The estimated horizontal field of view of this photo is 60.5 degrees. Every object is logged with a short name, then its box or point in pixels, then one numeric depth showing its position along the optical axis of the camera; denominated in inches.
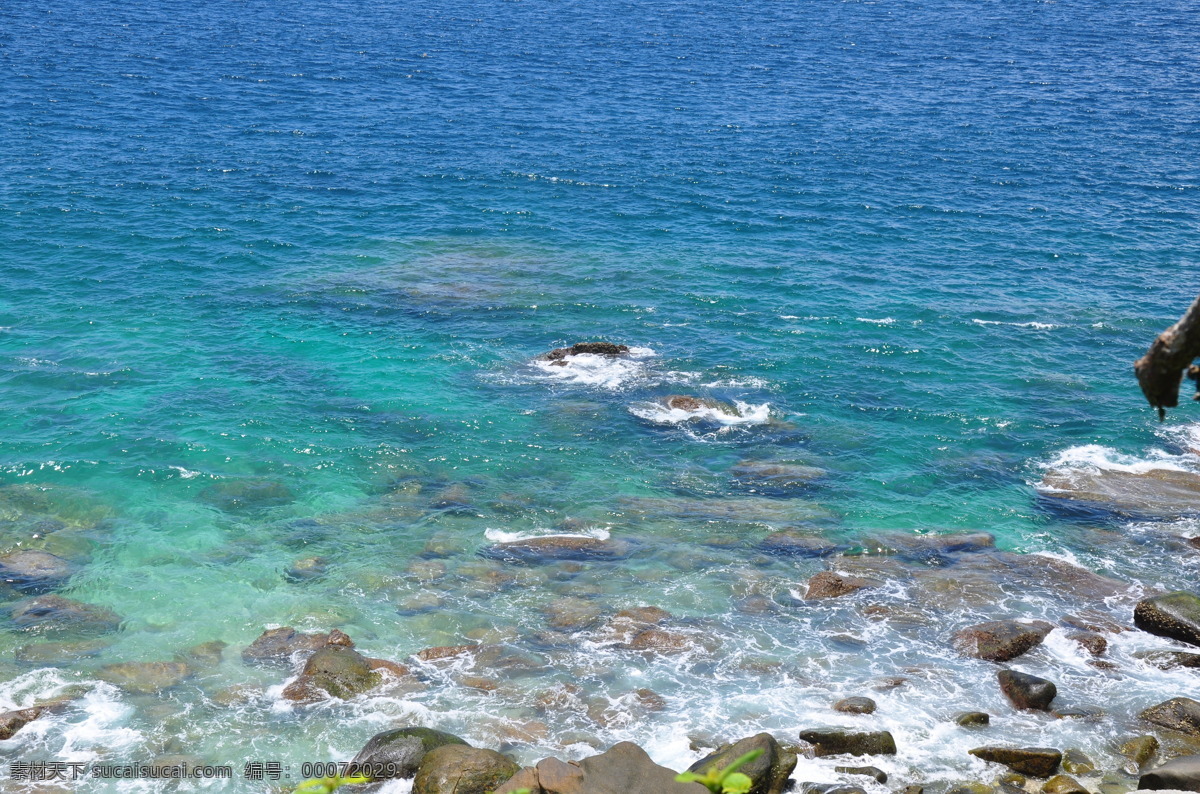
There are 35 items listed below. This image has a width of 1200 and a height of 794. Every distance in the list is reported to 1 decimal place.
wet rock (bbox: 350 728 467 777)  837.2
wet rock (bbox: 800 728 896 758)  876.0
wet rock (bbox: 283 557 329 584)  1159.6
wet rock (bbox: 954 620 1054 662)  1024.9
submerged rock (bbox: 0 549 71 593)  1123.3
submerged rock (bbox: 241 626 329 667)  1018.1
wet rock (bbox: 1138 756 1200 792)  769.6
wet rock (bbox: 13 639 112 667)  1008.2
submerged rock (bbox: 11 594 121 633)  1062.4
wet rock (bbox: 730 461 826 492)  1368.1
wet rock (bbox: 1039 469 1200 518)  1317.7
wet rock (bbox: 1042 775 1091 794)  812.4
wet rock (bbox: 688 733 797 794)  788.0
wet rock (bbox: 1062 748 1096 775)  850.8
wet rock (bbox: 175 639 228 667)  1017.5
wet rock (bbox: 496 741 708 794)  748.6
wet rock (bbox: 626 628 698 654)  1040.2
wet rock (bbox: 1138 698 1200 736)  903.1
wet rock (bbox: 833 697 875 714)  933.8
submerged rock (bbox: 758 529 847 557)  1221.1
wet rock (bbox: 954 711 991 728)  916.6
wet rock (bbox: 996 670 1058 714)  938.1
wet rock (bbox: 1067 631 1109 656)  1031.0
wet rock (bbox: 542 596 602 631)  1079.5
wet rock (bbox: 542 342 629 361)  1723.7
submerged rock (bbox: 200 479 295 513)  1307.8
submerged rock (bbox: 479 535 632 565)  1204.5
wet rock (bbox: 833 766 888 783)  842.8
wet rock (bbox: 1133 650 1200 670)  1007.6
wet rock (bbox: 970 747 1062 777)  844.0
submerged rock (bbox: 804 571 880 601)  1136.2
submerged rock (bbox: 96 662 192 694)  976.3
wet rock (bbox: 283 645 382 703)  963.3
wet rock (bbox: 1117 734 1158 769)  864.9
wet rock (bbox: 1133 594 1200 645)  1038.4
